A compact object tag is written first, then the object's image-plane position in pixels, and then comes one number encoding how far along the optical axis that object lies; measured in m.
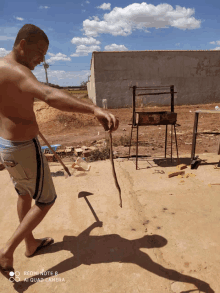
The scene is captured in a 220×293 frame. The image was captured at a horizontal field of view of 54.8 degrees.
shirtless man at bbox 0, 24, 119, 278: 1.31
